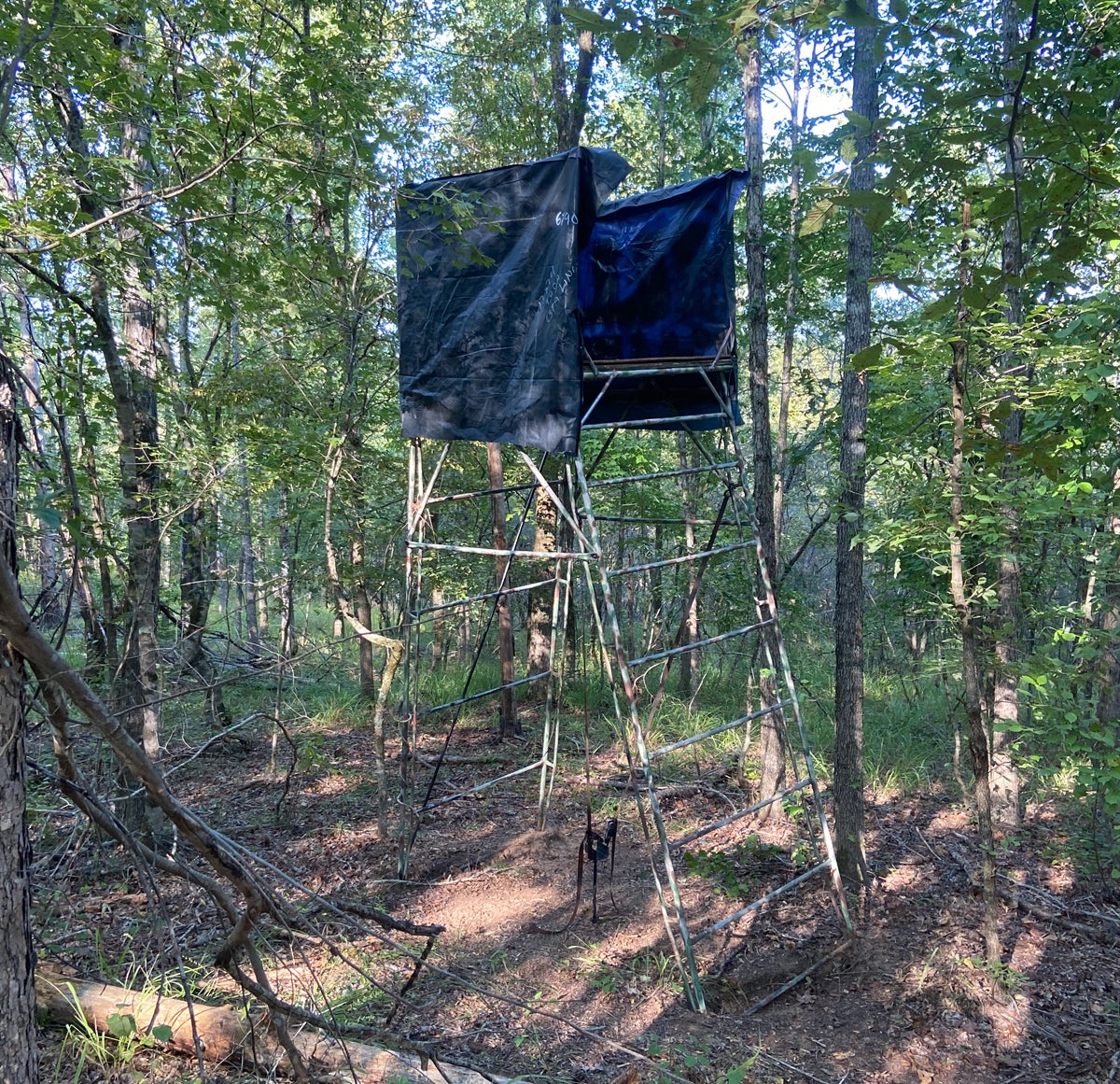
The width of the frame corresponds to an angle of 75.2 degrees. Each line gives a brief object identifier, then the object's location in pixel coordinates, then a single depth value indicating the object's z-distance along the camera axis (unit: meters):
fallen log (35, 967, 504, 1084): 3.01
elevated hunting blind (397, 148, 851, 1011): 4.66
